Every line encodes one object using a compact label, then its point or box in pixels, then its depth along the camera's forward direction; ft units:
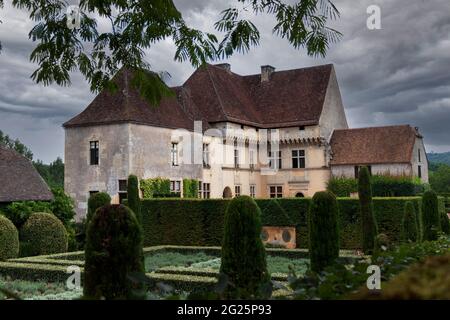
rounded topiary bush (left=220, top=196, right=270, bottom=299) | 26.63
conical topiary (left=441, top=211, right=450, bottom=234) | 60.63
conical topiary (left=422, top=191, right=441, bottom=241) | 52.37
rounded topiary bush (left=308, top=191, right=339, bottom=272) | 35.88
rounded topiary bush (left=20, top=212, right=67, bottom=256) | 60.90
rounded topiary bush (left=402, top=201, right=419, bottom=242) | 55.26
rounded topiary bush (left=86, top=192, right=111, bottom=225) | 53.11
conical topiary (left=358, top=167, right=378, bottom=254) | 57.47
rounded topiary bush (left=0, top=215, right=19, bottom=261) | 54.54
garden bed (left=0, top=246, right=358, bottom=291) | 39.47
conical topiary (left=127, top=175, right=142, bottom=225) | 61.72
